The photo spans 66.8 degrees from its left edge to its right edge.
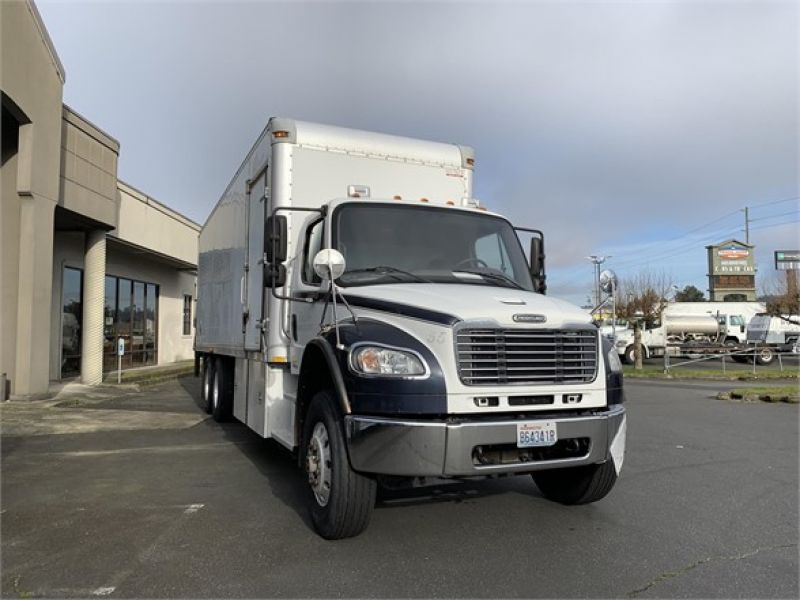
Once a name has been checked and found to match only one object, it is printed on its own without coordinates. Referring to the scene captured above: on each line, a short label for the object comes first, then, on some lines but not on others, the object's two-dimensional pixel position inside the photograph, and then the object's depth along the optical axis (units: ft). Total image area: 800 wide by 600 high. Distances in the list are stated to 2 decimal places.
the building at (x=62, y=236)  37.09
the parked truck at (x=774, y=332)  107.95
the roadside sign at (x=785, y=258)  179.67
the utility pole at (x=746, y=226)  248.73
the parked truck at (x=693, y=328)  95.95
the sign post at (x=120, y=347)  49.83
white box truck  12.54
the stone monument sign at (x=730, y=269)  204.95
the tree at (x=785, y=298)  101.50
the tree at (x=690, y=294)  293.31
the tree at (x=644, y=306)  94.55
